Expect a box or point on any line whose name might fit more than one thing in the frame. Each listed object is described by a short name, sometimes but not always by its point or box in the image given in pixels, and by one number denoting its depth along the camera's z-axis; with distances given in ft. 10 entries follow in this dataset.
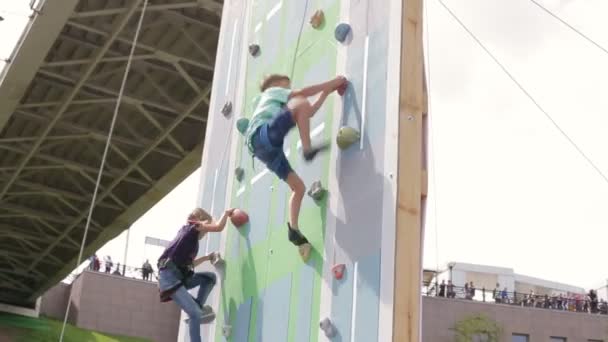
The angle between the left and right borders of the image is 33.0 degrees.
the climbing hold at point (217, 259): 25.58
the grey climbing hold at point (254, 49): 27.48
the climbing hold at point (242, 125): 25.40
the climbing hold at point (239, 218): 24.88
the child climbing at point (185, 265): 24.12
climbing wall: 19.24
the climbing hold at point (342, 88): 21.66
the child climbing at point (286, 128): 21.30
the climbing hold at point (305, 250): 21.25
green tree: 127.85
